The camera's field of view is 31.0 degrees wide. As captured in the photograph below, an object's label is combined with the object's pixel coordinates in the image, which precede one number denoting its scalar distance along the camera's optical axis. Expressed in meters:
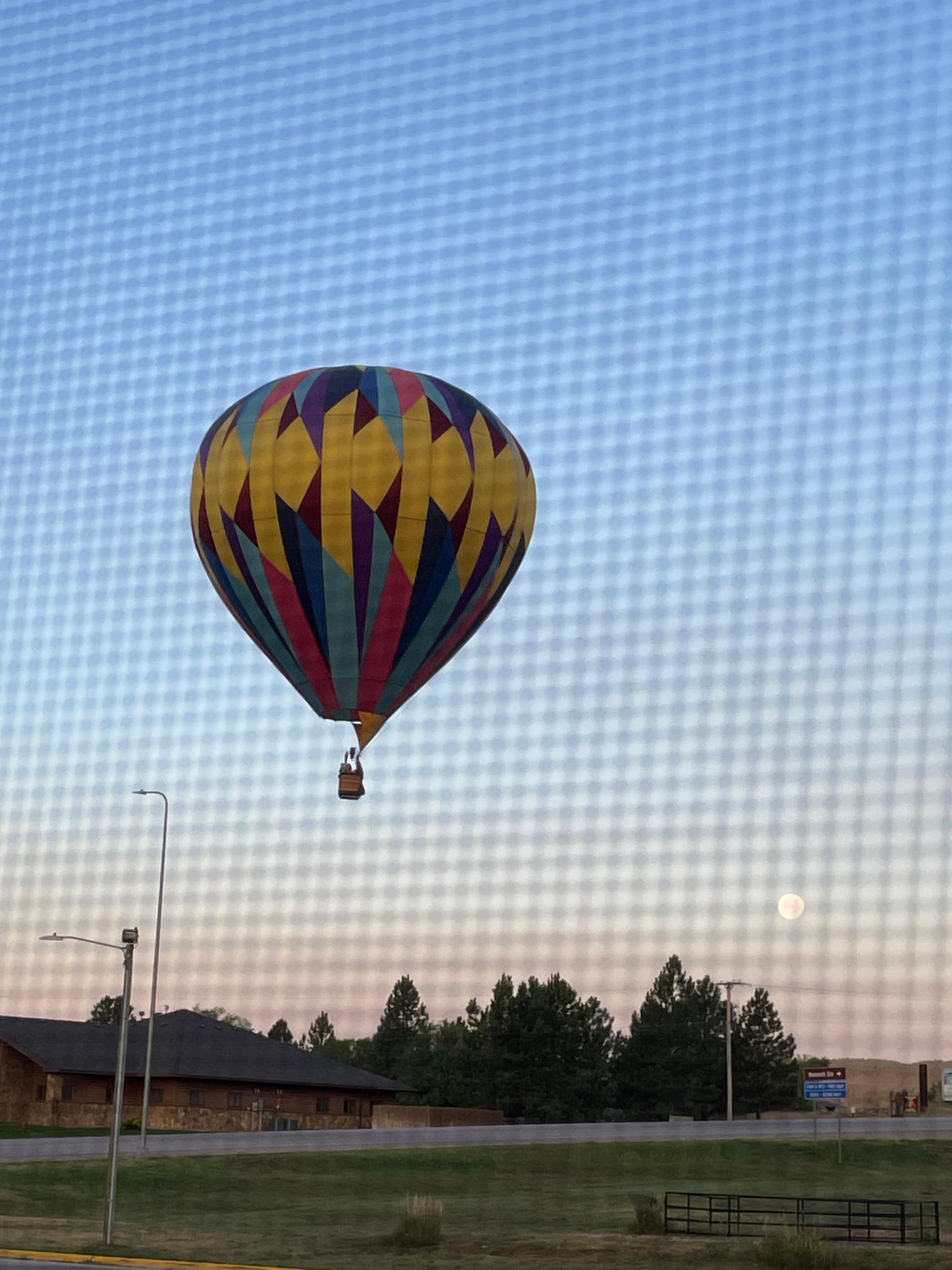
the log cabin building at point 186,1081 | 71.56
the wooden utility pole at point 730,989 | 86.06
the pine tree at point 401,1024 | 137.25
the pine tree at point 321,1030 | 170.25
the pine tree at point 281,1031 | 169.25
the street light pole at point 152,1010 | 52.97
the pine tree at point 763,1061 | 111.06
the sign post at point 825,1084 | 50.31
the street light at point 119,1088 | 34.81
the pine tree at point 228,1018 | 188.00
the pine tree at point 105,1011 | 165.75
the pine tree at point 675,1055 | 106.31
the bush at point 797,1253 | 33.06
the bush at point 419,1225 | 37.62
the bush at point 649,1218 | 38.06
